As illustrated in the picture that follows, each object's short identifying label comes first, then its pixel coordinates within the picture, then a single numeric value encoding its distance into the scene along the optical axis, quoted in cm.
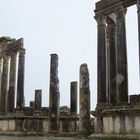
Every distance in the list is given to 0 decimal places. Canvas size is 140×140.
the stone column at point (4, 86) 2517
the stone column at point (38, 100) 2324
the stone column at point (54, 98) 1987
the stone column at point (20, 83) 2339
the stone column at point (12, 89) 2441
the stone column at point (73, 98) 2397
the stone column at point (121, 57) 1549
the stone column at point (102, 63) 1722
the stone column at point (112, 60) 1781
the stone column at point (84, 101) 1700
